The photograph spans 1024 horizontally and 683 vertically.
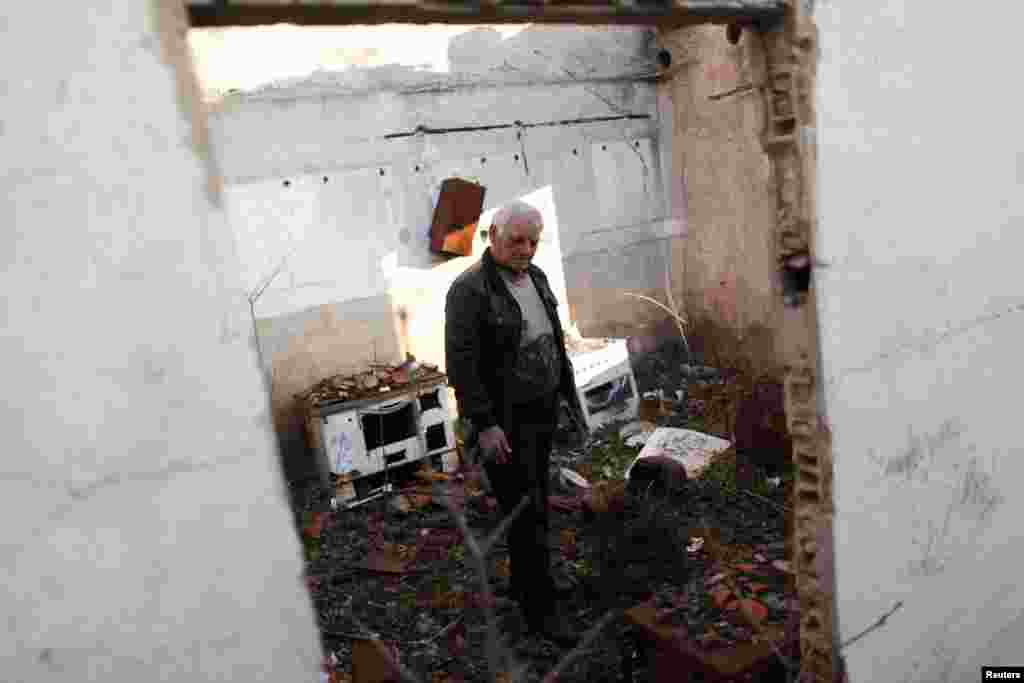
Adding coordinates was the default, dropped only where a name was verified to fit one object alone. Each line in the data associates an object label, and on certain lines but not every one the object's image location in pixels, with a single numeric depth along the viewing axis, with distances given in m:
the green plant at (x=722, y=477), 5.02
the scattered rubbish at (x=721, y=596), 2.75
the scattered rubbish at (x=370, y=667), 2.31
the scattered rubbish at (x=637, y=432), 6.12
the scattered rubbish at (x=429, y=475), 5.84
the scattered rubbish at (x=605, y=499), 4.47
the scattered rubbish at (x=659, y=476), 4.82
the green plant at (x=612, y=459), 5.61
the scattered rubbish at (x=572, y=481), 5.41
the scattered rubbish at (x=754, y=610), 2.65
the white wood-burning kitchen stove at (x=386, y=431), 5.49
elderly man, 3.08
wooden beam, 1.42
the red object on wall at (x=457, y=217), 6.42
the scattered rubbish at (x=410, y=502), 5.43
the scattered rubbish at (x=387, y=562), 4.49
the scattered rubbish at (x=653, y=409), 6.70
